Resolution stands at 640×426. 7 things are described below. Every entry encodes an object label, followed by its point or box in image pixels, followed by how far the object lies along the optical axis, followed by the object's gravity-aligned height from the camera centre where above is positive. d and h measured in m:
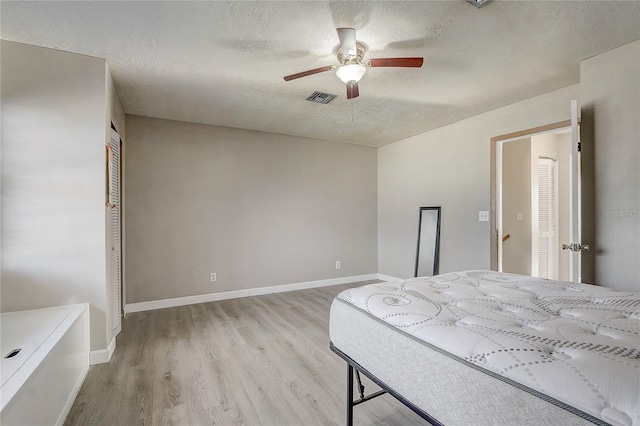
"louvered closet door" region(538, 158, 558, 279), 4.62 -0.15
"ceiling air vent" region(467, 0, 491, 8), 1.73 +1.22
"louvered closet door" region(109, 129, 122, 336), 2.74 -0.10
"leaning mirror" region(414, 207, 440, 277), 4.29 -0.44
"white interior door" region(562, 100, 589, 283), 2.19 +0.08
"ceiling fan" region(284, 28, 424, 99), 1.88 +1.05
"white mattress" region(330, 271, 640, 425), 0.70 -0.41
